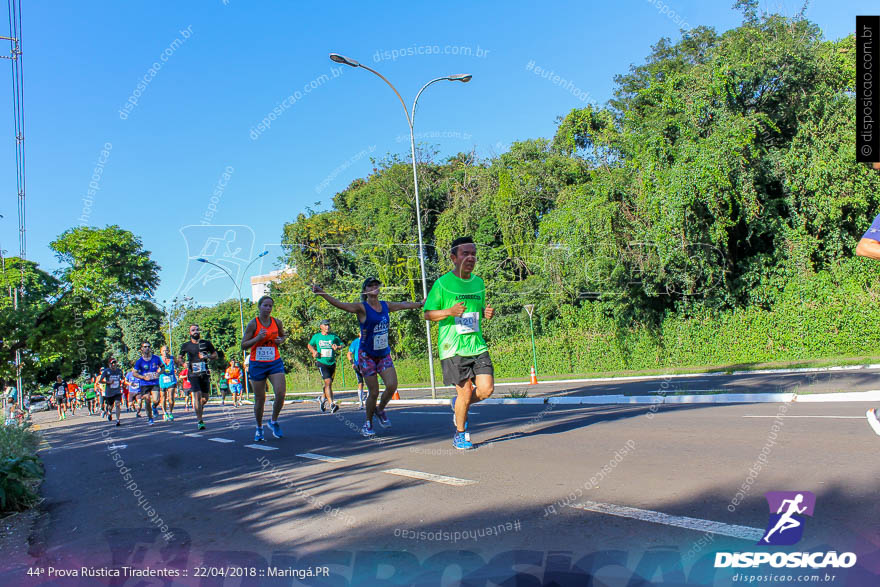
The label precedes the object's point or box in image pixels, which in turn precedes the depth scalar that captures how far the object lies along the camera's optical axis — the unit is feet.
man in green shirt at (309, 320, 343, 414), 46.32
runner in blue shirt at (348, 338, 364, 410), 47.27
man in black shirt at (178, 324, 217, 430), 42.24
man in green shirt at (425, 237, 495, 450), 23.17
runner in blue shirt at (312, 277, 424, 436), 29.91
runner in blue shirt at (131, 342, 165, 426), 53.72
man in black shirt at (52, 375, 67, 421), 90.45
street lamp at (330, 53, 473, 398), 61.63
